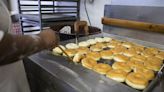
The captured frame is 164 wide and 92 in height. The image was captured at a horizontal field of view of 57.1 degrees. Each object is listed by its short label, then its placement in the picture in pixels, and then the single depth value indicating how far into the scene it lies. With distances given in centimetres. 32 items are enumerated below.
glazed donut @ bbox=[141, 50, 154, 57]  100
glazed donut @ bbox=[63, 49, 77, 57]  97
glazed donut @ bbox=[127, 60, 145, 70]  84
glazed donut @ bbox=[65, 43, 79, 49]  111
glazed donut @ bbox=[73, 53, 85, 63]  89
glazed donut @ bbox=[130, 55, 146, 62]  93
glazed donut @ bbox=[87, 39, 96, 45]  123
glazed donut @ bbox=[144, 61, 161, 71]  82
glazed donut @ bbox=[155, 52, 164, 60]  97
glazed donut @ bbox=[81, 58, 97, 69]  82
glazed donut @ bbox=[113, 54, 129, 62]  93
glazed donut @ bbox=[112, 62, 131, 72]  81
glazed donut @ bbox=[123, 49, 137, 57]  101
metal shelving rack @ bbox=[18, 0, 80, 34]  150
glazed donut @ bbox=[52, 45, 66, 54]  101
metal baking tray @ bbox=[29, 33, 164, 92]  63
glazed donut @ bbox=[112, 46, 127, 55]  104
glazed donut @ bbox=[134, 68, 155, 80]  72
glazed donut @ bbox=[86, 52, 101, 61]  94
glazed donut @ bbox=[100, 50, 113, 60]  98
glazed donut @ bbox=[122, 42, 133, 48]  118
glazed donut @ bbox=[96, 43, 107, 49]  116
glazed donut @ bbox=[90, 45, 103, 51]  109
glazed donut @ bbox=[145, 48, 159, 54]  105
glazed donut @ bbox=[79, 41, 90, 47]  117
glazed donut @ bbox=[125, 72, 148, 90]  66
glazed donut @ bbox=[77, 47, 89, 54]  102
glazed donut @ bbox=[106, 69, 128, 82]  72
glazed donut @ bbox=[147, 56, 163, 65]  89
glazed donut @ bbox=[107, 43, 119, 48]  118
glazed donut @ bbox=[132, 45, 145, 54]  107
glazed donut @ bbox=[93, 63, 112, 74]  77
